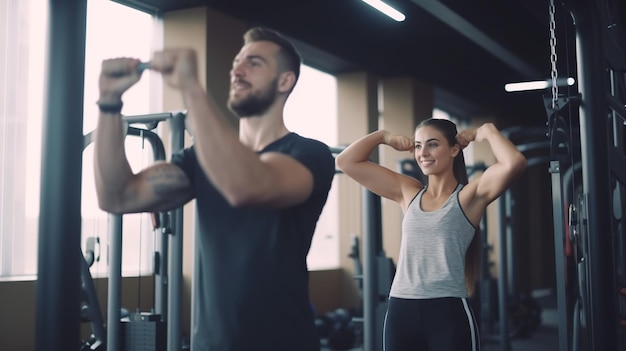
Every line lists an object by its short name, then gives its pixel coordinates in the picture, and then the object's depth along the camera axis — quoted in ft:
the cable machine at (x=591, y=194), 8.09
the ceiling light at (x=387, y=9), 15.30
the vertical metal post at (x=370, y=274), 11.10
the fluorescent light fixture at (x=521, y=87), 20.21
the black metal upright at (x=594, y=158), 8.14
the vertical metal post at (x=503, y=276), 14.37
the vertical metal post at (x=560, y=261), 8.16
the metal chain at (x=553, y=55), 7.41
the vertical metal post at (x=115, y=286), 8.52
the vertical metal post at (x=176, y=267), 8.67
